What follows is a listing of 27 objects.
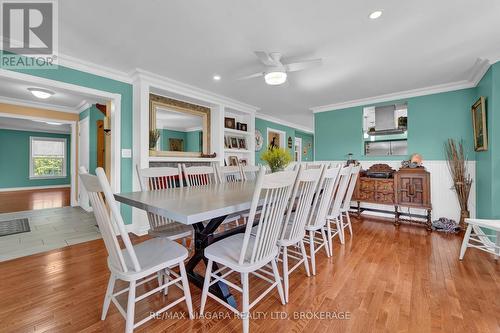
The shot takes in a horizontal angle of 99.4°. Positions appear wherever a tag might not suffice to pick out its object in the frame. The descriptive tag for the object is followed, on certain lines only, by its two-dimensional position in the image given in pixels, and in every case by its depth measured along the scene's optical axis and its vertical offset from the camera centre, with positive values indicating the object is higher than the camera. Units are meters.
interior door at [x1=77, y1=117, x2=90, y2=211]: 4.52 +0.43
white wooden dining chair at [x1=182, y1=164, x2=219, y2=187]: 2.51 -0.09
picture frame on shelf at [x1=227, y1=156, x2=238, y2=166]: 4.82 +0.20
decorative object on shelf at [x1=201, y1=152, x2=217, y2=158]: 4.10 +0.27
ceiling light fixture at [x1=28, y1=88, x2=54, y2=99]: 3.34 +1.24
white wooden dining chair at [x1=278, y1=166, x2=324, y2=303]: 1.50 -0.31
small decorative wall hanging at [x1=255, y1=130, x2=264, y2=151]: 5.66 +0.76
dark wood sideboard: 3.37 -0.37
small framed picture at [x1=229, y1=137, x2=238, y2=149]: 4.83 +0.60
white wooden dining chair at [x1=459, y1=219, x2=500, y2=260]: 2.07 -0.67
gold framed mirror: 3.39 +0.74
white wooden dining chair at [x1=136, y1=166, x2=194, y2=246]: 1.81 -0.19
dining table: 1.17 -0.23
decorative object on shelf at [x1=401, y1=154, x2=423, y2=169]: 3.62 +0.10
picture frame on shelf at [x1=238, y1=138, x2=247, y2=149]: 5.03 +0.61
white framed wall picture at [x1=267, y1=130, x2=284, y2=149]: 6.14 +0.87
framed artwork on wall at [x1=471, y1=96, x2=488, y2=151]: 2.77 +0.59
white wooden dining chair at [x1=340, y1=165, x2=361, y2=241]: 2.77 -0.31
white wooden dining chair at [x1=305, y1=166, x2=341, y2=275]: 1.92 -0.30
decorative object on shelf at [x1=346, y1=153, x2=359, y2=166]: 4.24 +0.16
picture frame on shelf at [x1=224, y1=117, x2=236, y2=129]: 4.62 +1.02
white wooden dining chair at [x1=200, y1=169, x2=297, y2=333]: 1.20 -0.47
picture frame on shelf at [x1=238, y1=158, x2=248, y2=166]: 5.13 +0.19
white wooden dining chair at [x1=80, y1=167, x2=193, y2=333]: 1.05 -0.54
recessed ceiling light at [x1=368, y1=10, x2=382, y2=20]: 1.82 +1.34
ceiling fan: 2.26 +1.11
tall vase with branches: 3.27 -0.09
